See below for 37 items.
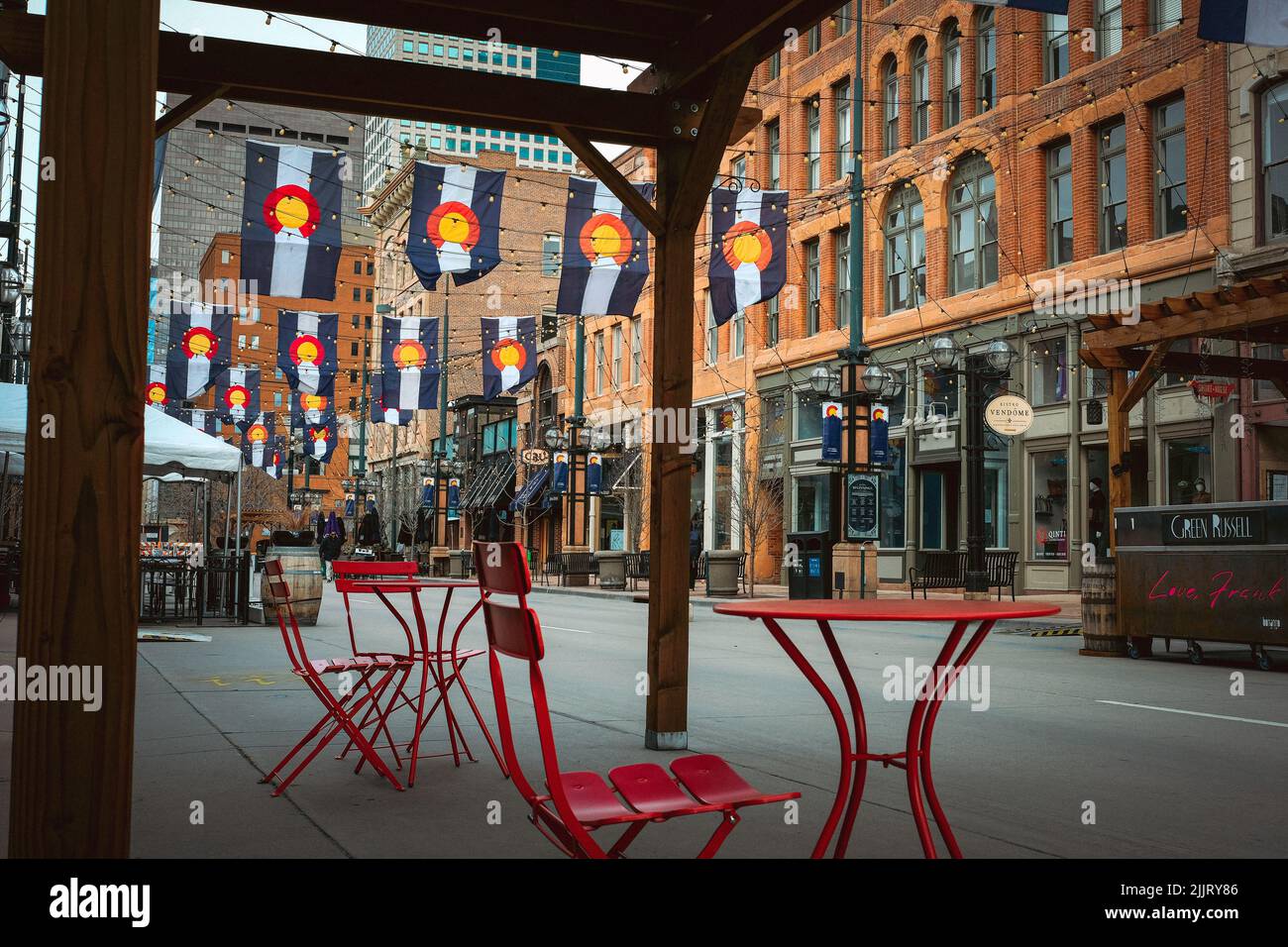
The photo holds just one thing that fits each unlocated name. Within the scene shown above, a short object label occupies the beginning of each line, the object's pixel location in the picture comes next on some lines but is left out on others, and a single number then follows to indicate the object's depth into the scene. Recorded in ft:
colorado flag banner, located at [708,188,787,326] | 62.69
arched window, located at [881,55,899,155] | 116.57
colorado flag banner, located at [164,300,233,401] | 93.04
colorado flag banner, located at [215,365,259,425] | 114.32
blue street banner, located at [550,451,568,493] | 146.00
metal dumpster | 43.16
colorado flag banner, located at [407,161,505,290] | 52.54
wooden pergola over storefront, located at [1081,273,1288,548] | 43.96
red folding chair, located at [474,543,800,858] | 11.96
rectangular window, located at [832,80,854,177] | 123.65
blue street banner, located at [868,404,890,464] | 90.02
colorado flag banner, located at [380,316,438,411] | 93.09
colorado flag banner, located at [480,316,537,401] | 95.09
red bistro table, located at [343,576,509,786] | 22.03
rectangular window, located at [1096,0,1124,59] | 91.40
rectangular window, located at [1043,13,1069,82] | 96.53
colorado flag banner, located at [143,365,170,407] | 113.80
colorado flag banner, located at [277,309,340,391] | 91.20
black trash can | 85.19
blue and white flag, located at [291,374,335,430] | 140.36
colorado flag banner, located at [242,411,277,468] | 151.02
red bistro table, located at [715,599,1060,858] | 14.02
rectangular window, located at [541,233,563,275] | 223.26
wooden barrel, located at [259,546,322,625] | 59.88
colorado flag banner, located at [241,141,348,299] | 53.52
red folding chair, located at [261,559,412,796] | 20.98
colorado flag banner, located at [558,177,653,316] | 54.13
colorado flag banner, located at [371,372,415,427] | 104.17
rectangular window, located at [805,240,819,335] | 128.06
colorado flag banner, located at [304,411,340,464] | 161.23
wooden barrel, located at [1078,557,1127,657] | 49.52
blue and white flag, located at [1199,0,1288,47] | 24.99
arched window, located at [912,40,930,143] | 112.06
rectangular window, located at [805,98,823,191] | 128.36
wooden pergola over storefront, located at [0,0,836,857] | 10.59
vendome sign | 80.07
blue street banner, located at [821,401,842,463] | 86.79
